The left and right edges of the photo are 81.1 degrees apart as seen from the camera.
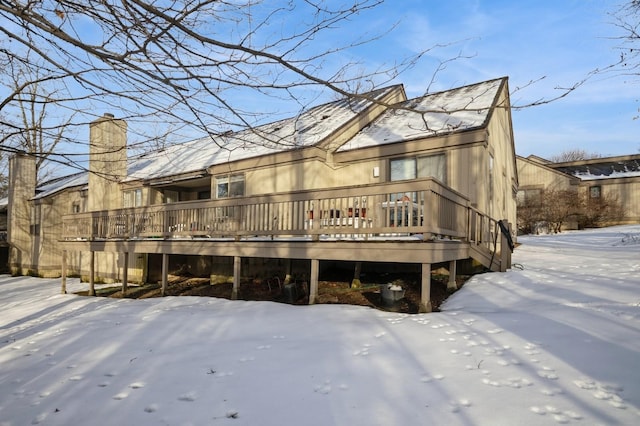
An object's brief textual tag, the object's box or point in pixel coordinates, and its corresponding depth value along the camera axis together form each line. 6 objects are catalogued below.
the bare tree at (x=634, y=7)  7.55
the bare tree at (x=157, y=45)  2.88
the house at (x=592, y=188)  24.67
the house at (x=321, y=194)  7.24
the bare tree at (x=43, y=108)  3.84
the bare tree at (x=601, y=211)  24.39
